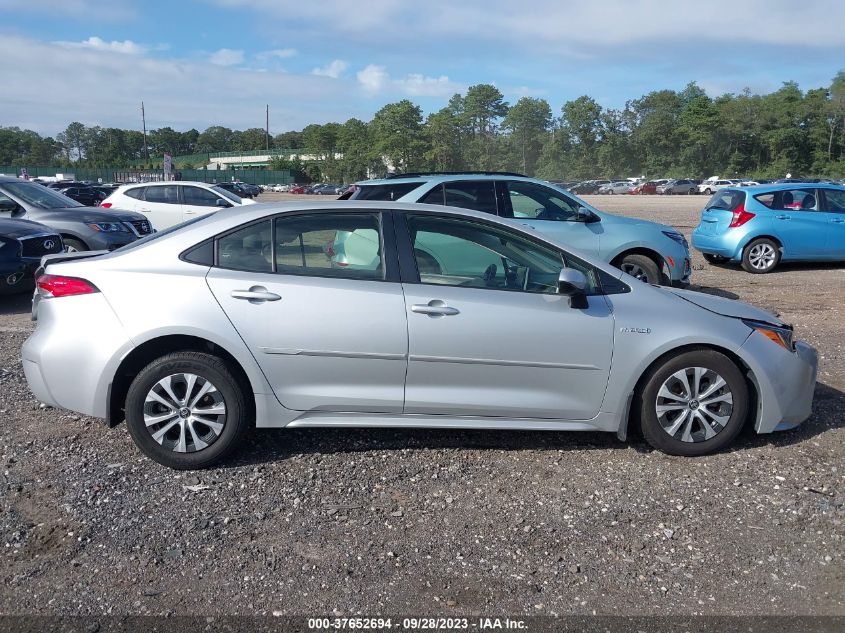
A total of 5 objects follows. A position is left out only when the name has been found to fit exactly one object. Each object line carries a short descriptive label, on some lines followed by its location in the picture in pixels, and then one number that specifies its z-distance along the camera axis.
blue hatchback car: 13.02
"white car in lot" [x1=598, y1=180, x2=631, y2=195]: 74.75
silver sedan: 4.38
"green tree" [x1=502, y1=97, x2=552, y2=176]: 93.69
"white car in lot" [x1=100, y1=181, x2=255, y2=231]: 15.73
